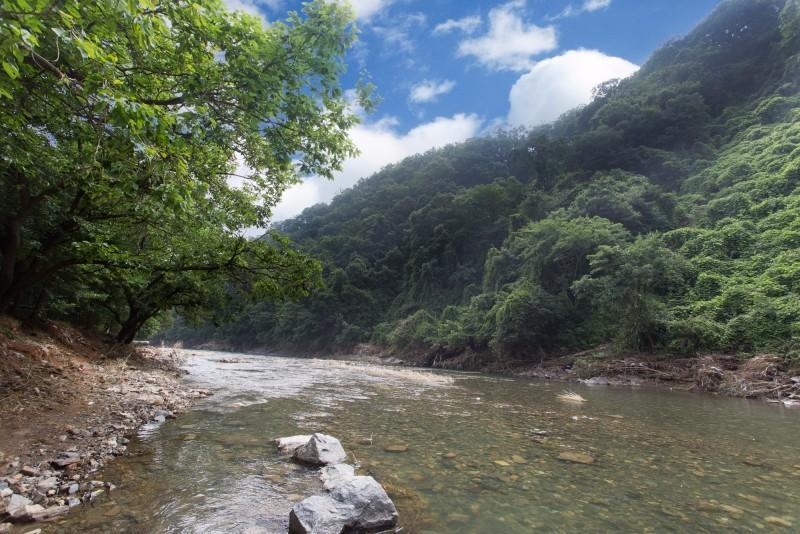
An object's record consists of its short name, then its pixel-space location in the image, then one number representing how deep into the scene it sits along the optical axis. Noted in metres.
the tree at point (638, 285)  26.22
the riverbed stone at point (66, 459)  4.86
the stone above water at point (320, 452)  5.82
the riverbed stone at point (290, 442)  6.43
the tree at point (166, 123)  3.69
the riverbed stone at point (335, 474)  5.05
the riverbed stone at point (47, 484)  4.25
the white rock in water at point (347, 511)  3.70
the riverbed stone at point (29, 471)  4.50
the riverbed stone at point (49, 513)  3.72
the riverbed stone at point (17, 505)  3.70
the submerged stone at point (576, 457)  6.65
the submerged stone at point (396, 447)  6.90
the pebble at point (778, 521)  4.47
